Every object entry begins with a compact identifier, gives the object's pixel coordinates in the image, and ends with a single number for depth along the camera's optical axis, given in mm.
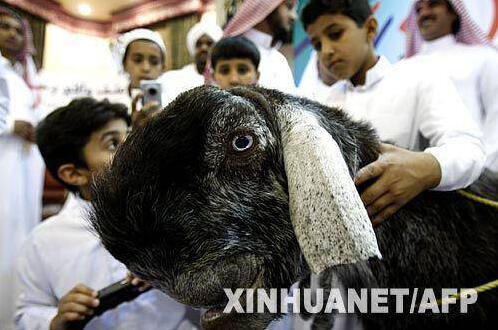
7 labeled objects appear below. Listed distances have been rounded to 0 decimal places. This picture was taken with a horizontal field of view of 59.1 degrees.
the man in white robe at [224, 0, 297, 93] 1115
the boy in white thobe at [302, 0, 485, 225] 566
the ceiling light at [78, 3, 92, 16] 1767
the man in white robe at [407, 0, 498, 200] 1292
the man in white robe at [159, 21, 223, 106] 1591
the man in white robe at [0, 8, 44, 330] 2008
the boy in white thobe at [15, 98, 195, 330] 937
